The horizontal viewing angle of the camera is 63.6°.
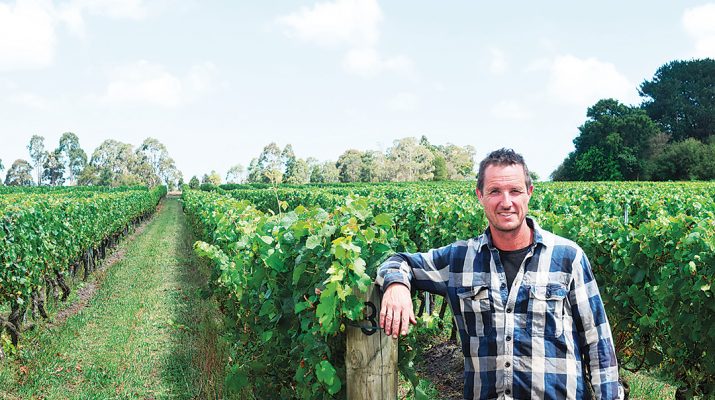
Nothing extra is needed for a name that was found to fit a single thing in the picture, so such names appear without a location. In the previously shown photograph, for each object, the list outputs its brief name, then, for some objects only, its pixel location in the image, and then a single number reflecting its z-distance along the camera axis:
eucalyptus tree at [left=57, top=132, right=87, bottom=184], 127.31
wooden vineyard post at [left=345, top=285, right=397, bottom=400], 2.43
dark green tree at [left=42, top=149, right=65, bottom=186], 126.50
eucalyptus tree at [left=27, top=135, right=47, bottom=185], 127.50
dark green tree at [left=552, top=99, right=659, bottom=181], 65.50
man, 2.24
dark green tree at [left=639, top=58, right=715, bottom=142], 72.81
